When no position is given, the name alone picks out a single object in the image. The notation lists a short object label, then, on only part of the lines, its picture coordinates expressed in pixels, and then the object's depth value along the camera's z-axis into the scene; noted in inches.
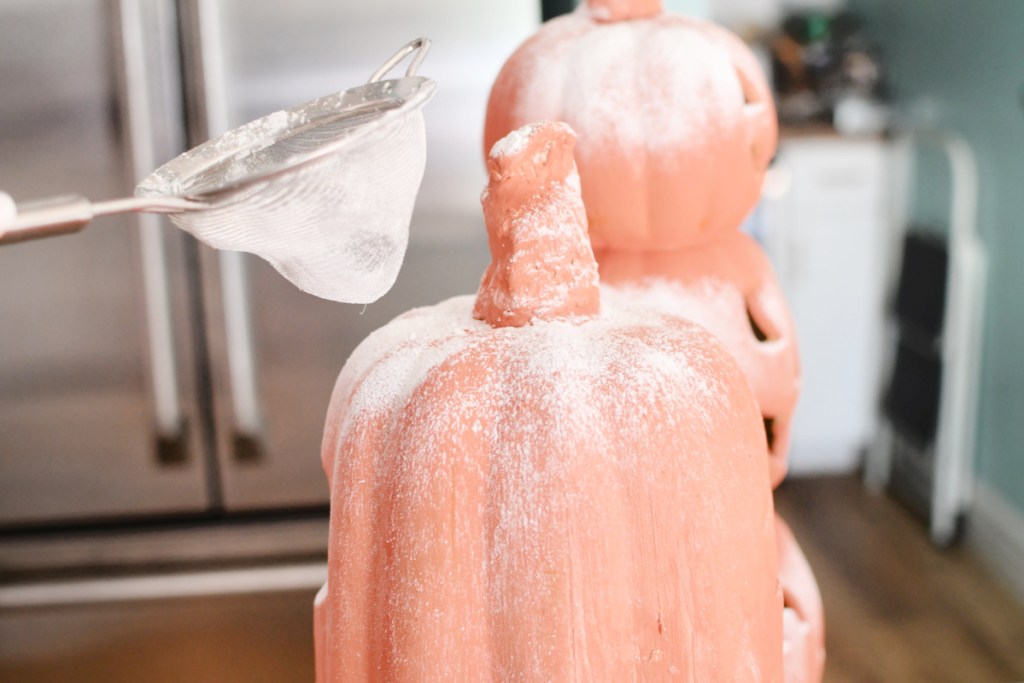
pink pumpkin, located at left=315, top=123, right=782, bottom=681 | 18.6
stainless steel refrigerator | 60.9
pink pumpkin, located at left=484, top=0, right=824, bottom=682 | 26.1
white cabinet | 108.2
